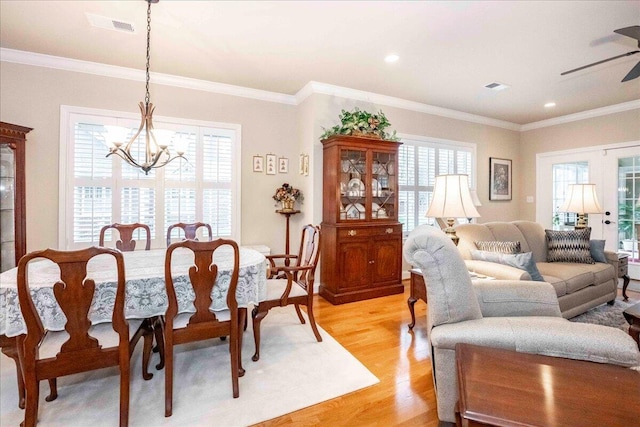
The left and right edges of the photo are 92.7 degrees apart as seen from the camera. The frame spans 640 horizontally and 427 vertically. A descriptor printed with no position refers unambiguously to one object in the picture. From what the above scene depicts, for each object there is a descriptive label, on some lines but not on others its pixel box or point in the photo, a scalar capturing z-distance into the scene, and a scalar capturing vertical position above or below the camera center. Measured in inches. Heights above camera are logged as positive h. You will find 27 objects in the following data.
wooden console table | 35.8 -23.3
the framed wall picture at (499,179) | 216.7 +25.4
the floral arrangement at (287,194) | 162.2 +10.3
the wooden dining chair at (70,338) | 57.2 -25.3
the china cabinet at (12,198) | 113.0 +5.5
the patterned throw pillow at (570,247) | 134.0 -14.6
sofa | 106.2 -21.6
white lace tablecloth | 63.4 -17.5
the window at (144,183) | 130.1 +14.1
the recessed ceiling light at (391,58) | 123.1 +63.7
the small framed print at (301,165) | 165.6 +26.3
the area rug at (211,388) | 68.3 -45.1
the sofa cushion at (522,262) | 100.1 -16.0
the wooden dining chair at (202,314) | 69.2 -24.7
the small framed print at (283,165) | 168.6 +26.9
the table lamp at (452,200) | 97.5 +4.6
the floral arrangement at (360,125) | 148.2 +43.9
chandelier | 90.1 +22.7
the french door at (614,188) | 177.6 +15.8
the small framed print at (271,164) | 165.6 +26.9
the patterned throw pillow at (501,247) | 117.8 -12.9
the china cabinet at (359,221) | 145.0 -3.7
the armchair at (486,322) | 51.5 -21.0
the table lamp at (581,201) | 151.8 +6.6
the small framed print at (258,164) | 162.2 +26.4
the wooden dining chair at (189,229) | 122.7 -6.4
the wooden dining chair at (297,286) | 93.0 -25.0
